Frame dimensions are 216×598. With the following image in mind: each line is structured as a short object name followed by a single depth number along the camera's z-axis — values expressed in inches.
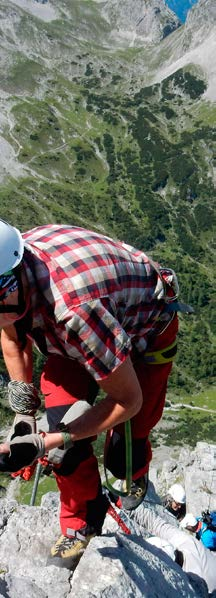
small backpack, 410.9
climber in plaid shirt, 157.6
